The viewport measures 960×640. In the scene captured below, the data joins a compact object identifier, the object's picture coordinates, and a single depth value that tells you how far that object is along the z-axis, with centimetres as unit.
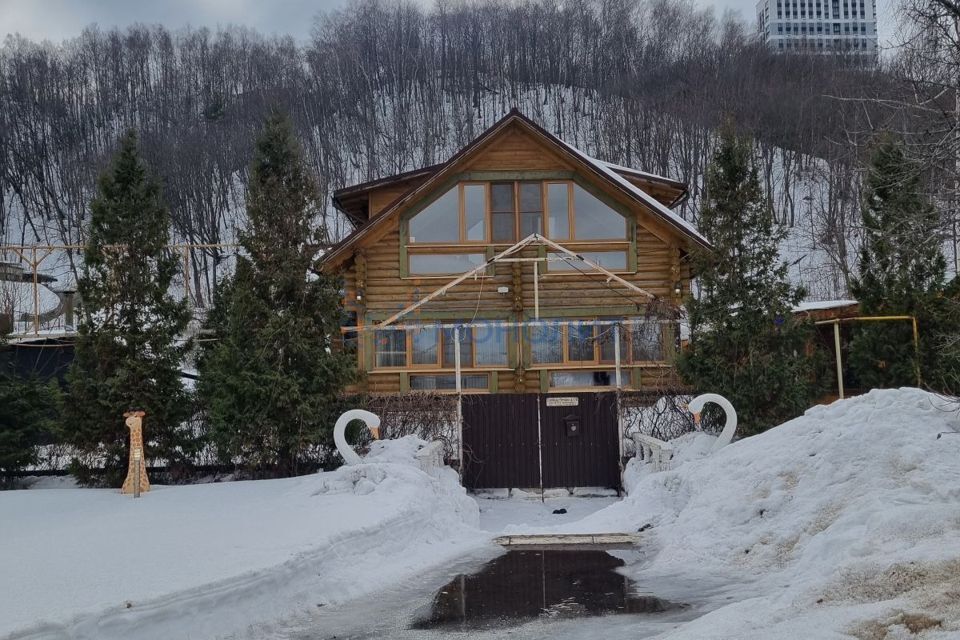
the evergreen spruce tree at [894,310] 1764
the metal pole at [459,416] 1525
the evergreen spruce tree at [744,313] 1459
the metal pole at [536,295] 1885
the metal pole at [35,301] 2250
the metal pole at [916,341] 1783
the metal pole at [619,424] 1547
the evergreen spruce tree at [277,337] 1437
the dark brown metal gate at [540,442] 1553
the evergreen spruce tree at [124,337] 1451
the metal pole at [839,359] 1814
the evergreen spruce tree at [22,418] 1514
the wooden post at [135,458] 1220
